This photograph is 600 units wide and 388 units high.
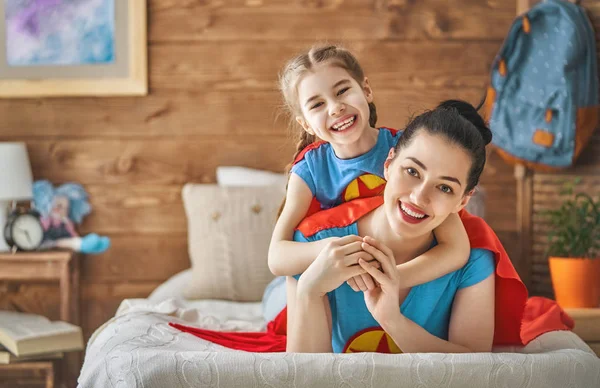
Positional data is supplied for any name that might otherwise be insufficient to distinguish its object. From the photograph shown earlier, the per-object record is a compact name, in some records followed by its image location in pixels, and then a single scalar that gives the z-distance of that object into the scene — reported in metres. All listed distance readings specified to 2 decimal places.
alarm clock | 3.11
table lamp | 3.07
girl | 1.61
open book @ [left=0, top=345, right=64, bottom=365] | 2.78
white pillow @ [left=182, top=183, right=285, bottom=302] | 2.93
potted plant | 2.87
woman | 1.45
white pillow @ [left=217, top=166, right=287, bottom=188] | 3.20
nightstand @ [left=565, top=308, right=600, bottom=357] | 2.62
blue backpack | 3.05
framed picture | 3.34
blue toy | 3.24
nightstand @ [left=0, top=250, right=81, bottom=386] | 3.06
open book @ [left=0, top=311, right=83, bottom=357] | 2.77
